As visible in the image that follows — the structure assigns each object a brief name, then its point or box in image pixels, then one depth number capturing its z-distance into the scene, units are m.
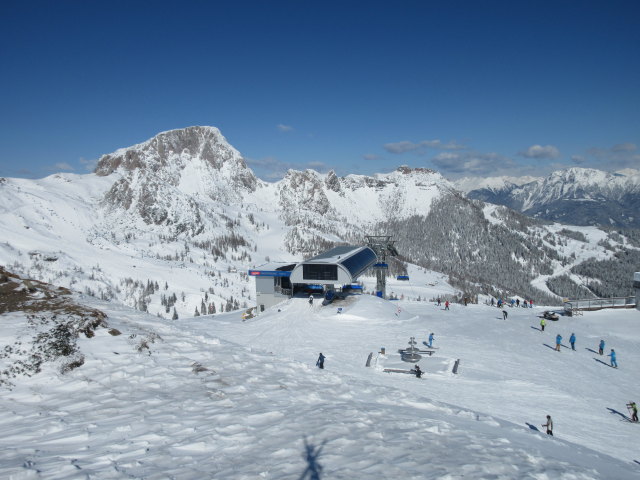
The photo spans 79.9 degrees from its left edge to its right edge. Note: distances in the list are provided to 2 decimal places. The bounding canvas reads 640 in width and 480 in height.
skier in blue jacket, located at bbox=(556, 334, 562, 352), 32.02
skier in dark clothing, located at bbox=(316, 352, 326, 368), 25.02
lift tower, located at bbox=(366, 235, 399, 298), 62.78
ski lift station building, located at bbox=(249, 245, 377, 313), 50.75
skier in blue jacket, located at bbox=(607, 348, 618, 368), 29.00
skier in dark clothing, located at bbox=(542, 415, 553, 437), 17.14
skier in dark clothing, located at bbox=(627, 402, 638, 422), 20.28
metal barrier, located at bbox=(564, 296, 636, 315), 45.44
